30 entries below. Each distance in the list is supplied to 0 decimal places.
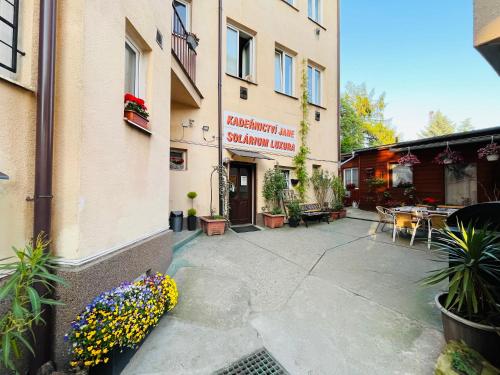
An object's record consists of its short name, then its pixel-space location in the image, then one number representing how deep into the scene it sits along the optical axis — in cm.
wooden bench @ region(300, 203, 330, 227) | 850
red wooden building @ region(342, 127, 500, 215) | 858
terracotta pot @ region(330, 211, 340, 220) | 984
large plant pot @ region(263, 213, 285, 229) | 778
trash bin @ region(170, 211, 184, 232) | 612
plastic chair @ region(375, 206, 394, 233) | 678
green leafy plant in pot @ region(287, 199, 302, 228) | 811
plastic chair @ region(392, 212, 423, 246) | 601
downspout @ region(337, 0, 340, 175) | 1100
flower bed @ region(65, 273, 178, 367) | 177
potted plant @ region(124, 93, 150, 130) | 287
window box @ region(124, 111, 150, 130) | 287
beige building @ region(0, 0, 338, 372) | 190
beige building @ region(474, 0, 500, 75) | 221
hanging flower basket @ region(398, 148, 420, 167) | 922
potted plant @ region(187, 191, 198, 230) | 648
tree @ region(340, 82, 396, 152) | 2212
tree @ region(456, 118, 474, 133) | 2870
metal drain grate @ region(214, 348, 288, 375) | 200
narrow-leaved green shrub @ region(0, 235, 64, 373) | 135
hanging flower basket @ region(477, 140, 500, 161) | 743
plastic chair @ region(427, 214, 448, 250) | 573
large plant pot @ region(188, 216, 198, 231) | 648
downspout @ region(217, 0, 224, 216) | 726
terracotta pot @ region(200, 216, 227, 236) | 635
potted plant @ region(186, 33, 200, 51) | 592
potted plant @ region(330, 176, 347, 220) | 1010
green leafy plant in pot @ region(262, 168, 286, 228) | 796
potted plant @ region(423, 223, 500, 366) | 200
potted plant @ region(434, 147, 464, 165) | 861
